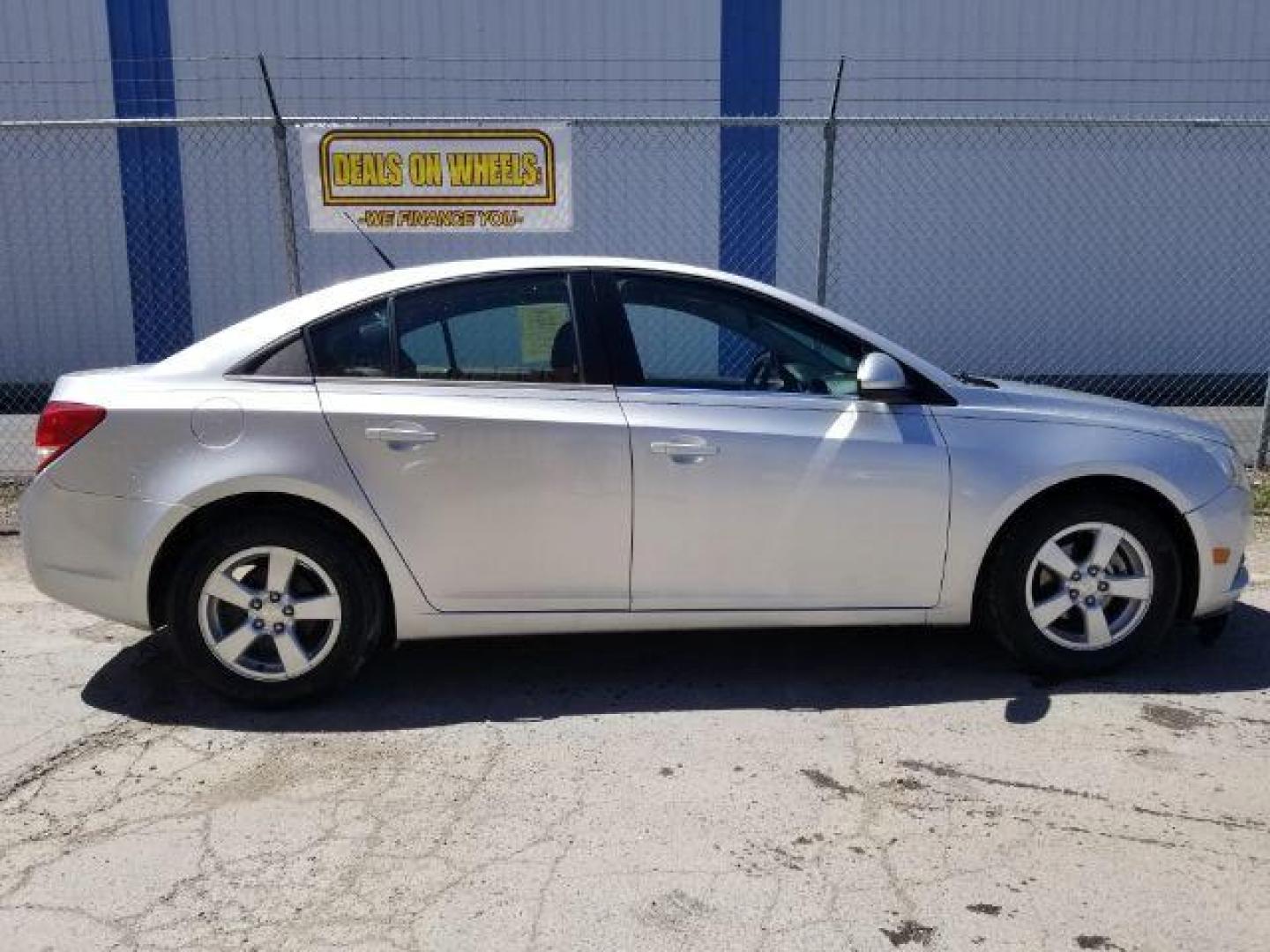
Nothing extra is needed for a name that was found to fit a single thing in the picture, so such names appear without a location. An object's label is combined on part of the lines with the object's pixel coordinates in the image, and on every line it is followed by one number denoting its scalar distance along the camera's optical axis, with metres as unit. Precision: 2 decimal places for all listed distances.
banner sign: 6.92
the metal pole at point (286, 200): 6.61
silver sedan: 3.84
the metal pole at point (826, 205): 6.70
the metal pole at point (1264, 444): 7.77
